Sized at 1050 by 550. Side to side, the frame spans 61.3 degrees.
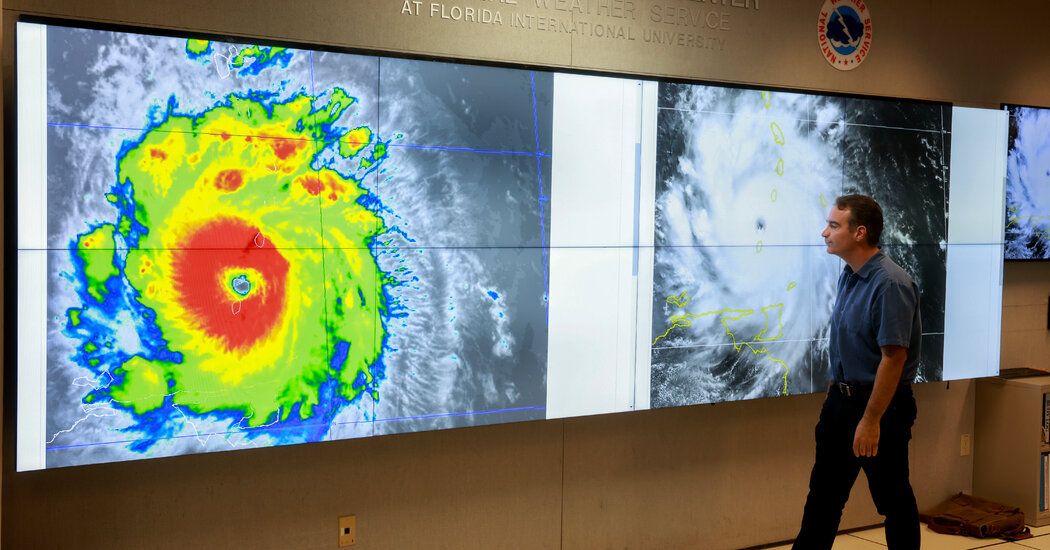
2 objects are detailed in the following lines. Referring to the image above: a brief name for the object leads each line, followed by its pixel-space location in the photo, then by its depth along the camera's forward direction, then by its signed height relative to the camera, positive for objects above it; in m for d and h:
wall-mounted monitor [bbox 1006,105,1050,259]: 4.41 +0.38
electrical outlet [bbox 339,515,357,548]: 3.08 -0.97
